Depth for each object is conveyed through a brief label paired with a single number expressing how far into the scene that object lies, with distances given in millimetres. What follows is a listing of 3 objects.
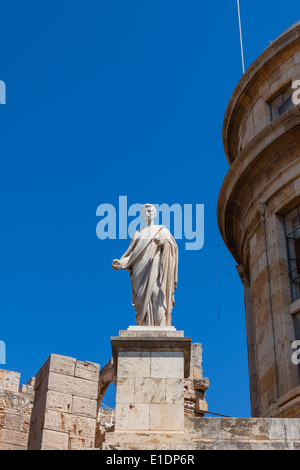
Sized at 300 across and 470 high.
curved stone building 18609
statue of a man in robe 12586
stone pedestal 11375
